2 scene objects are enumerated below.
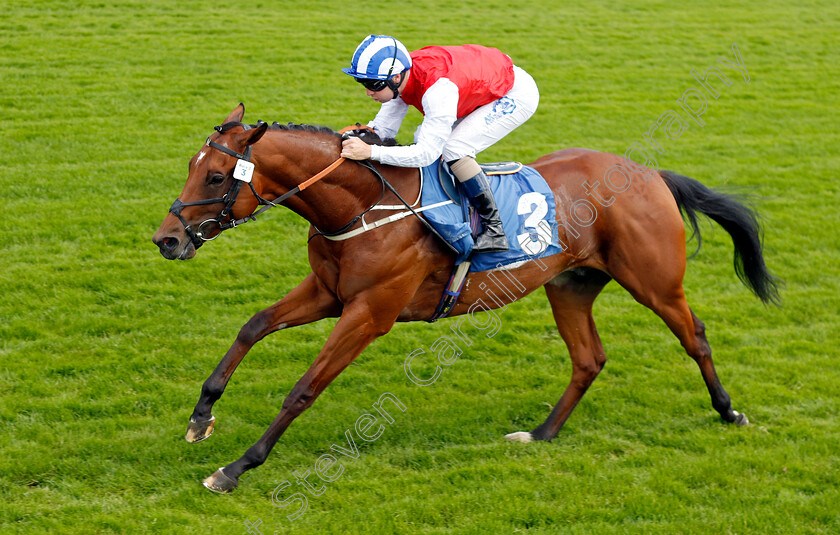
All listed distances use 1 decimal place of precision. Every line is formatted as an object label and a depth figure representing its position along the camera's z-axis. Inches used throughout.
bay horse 328.2
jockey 342.0
